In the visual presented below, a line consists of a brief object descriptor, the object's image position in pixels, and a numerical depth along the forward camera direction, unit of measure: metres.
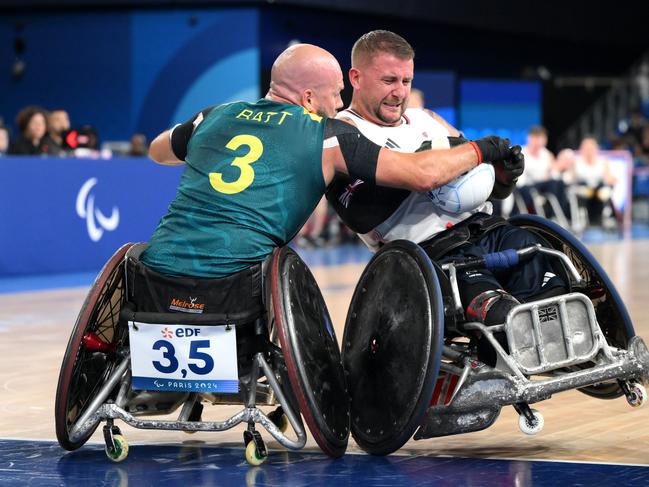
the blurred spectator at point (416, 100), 12.77
